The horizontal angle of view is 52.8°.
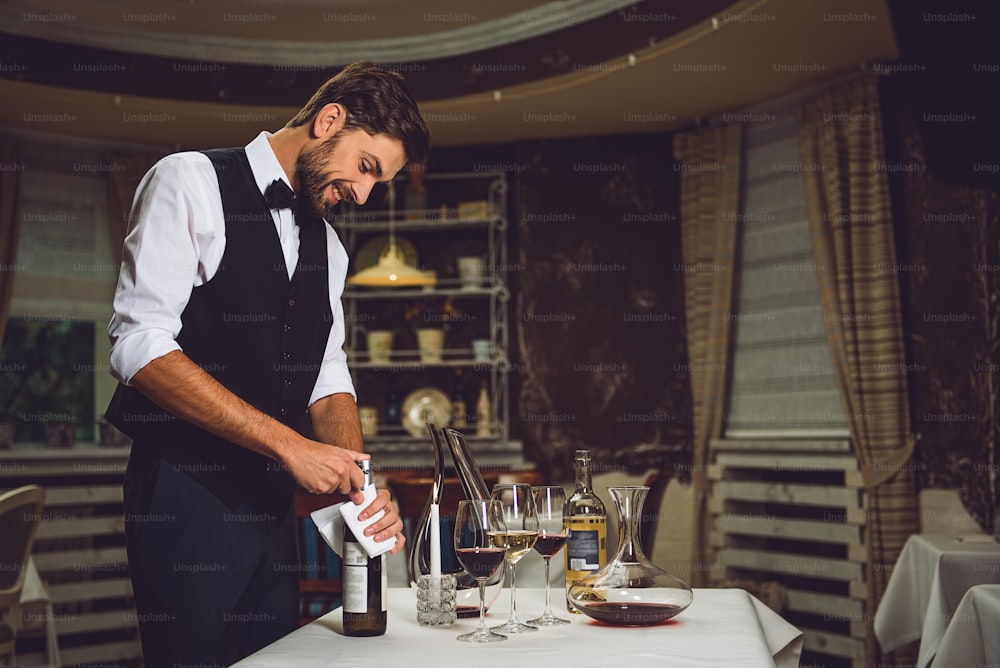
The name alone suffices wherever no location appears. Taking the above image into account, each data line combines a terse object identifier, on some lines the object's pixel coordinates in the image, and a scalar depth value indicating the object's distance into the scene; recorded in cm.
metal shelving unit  528
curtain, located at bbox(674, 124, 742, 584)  495
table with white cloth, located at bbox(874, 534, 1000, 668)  275
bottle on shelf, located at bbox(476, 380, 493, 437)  527
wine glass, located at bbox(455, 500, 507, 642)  141
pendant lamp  496
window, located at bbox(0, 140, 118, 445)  520
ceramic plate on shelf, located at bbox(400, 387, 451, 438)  539
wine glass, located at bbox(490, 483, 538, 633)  143
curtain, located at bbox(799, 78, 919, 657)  420
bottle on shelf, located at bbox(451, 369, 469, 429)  533
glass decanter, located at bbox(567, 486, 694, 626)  150
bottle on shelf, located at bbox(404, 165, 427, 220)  543
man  154
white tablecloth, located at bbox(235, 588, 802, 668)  129
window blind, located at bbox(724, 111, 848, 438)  471
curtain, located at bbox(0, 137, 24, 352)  493
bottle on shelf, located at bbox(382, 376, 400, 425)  542
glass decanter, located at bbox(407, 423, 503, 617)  160
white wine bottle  164
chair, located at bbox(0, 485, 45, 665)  313
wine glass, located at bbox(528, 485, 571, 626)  150
